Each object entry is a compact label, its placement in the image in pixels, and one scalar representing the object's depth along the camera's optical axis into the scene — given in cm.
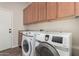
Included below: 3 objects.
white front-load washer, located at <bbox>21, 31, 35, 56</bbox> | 159
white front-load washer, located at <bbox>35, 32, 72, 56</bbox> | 119
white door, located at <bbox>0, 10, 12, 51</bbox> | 147
